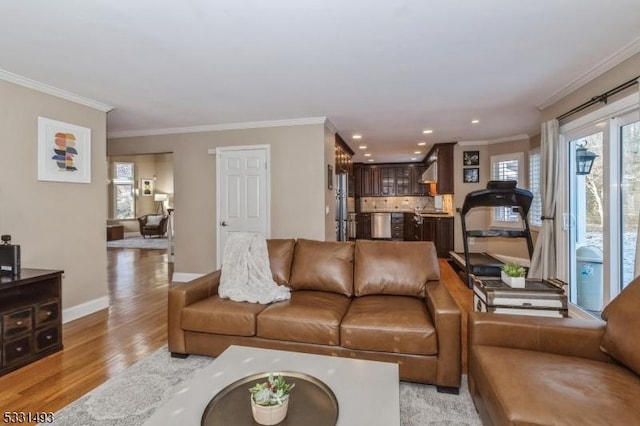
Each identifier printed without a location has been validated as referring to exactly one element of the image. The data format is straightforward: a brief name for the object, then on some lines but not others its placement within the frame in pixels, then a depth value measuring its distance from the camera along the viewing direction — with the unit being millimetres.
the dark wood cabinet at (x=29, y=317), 2451
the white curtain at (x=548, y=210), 3779
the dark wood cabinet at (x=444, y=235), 7086
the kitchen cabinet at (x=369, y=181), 10273
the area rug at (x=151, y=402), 1885
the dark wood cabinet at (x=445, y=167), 6988
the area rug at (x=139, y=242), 9273
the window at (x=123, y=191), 11383
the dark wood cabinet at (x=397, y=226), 9953
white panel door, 4941
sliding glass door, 2820
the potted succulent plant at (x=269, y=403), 1239
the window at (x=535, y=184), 5430
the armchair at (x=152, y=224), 10734
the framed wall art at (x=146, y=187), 11914
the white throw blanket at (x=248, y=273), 2723
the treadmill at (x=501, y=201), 3857
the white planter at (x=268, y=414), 1236
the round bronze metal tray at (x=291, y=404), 1279
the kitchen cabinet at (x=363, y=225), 10156
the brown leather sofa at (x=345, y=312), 2148
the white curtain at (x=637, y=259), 2385
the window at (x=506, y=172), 6164
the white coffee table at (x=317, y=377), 1296
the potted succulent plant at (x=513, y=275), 2439
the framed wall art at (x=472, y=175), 6855
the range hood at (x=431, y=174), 7309
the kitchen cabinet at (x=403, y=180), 10039
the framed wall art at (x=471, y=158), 6848
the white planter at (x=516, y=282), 2437
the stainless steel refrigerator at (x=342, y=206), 6120
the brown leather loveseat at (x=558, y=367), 1257
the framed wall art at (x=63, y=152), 3299
